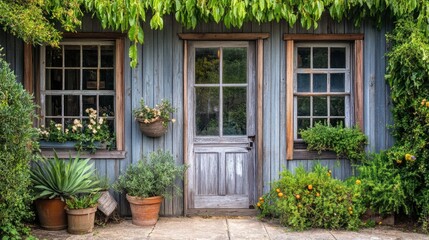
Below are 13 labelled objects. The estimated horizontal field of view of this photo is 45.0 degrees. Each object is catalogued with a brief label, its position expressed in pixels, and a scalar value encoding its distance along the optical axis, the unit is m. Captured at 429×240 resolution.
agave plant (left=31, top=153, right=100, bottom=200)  6.39
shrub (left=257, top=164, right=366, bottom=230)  6.41
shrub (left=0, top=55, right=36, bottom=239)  5.43
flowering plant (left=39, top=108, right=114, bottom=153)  7.13
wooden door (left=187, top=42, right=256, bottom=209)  7.36
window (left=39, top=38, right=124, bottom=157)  7.35
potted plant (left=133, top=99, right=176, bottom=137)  6.96
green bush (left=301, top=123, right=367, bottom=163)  7.10
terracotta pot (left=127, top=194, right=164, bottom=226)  6.65
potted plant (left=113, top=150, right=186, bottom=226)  6.60
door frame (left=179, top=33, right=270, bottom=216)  7.21
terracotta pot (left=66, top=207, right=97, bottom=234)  6.28
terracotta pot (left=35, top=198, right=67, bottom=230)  6.43
